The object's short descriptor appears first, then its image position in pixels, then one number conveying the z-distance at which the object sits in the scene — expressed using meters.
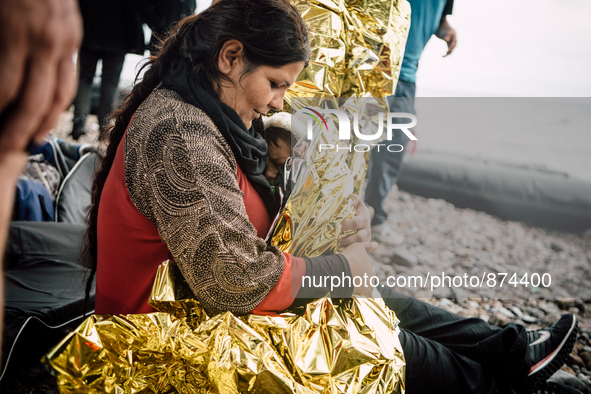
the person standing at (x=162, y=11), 2.34
